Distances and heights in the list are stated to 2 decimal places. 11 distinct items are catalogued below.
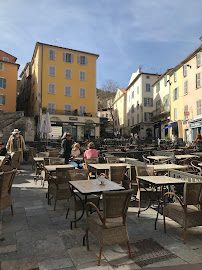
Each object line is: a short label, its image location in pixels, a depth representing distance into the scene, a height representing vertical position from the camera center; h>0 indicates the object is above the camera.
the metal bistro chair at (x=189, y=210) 3.37 -1.08
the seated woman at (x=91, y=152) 7.55 -0.32
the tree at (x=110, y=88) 50.31 +12.90
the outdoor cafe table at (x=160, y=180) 3.95 -0.72
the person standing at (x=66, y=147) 7.78 -0.13
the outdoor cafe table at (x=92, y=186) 3.44 -0.75
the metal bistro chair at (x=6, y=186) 3.96 -0.83
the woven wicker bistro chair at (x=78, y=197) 4.00 -1.04
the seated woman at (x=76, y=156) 7.67 -0.53
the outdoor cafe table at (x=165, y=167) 5.78 -0.66
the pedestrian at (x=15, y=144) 8.94 -0.02
